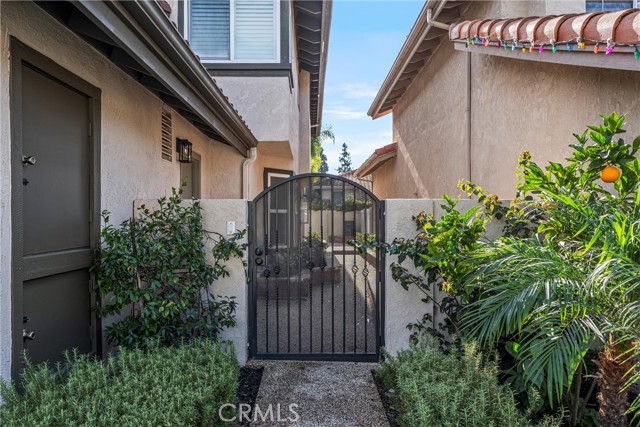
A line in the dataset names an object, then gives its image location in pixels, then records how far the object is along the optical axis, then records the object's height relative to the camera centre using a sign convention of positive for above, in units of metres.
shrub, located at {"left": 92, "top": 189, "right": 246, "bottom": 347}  4.06 -0.76
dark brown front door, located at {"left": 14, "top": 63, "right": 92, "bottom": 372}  3.24 -0.08
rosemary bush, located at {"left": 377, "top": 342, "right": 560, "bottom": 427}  2.80 -1.50
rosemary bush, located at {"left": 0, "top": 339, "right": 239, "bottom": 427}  2.65 -1.44
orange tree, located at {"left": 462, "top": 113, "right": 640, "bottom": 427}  2.59 -0.53
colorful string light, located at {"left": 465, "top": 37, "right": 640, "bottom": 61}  3.13 +1.69
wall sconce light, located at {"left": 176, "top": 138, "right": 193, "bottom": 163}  6.62 +1.04
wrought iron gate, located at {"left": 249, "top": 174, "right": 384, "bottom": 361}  5.14 -0.43
